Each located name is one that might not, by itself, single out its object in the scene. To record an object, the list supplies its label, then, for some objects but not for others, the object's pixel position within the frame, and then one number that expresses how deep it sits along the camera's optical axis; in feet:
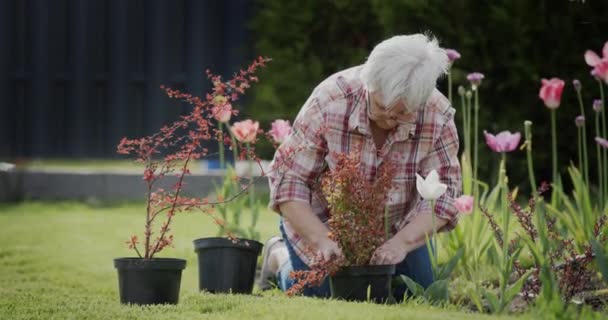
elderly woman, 21.77
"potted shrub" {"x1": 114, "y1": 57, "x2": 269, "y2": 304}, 20.10
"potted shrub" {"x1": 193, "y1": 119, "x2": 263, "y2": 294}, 24.32
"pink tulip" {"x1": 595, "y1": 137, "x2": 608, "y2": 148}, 23.56
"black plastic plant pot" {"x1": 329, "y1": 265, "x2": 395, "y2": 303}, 20.54
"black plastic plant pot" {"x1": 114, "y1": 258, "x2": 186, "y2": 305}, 20.08
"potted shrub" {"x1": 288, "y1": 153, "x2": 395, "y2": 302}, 20.58
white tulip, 19.28
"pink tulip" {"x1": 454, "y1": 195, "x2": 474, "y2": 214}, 22.43
